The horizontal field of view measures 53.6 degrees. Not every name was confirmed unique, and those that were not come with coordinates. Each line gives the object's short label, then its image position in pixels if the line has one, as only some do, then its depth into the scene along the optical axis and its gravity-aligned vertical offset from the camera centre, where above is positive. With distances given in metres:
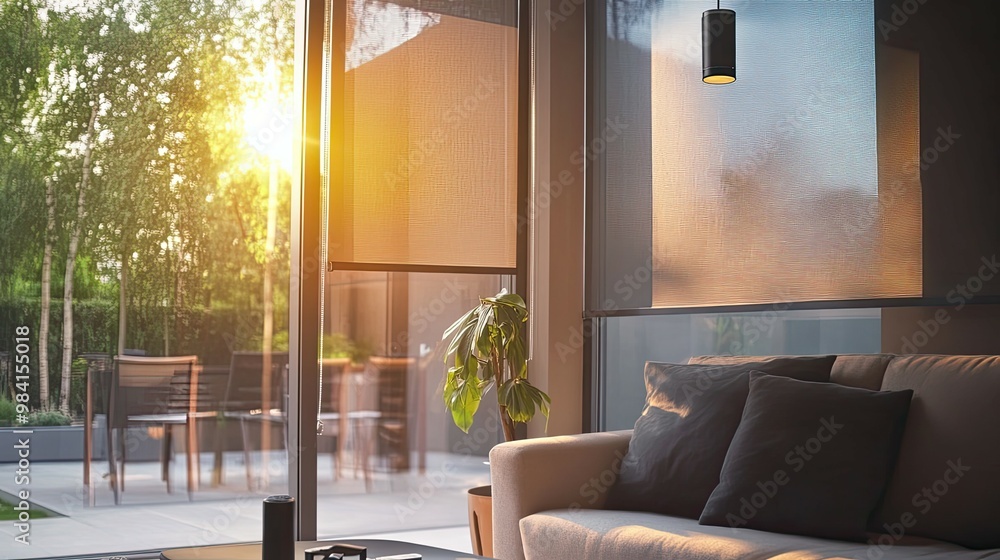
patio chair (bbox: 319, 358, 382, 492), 5.09 -0.55
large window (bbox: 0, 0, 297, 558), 3.71 +0.17
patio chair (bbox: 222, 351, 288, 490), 4.15 -0.38
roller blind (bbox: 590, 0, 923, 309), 3.23 +0.53
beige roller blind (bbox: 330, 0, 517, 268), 4.18 +0.71
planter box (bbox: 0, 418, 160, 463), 3.63 -0.52
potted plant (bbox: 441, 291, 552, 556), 3.94 -0.23
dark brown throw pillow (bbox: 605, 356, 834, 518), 2.98 -0.41
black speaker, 2.08 -0.47
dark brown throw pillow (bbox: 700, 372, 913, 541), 2.61 -0.43
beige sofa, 2.46 -0.55
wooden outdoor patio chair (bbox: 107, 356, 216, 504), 3.84 -0.39
